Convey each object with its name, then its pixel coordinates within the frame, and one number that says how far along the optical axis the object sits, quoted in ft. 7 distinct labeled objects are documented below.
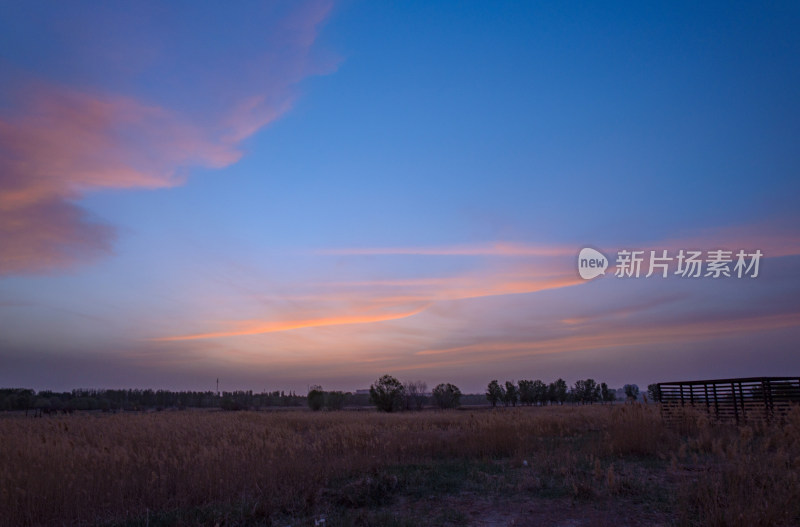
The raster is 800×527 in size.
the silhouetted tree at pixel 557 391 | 310.04
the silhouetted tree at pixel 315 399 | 269.44
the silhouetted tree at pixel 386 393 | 193.47
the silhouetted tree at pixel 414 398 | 225.97
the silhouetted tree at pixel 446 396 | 240.94
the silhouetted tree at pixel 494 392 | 288.59
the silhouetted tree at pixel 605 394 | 346.74
